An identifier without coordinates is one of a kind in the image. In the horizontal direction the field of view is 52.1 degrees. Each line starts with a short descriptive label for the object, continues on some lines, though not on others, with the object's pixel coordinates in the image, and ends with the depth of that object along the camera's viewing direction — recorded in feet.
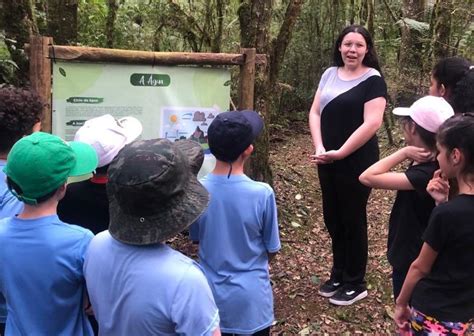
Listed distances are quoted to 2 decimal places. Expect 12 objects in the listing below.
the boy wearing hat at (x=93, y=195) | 7.63
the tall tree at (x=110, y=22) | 24.94
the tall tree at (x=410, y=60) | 27.63
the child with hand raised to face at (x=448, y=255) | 6.60
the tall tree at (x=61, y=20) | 19.86
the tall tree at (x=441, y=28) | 25.46
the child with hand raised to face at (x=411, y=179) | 7.77
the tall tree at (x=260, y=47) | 15.99
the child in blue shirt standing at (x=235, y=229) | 7.72
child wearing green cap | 5.73
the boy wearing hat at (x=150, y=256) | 4.83
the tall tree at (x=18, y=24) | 14.96
